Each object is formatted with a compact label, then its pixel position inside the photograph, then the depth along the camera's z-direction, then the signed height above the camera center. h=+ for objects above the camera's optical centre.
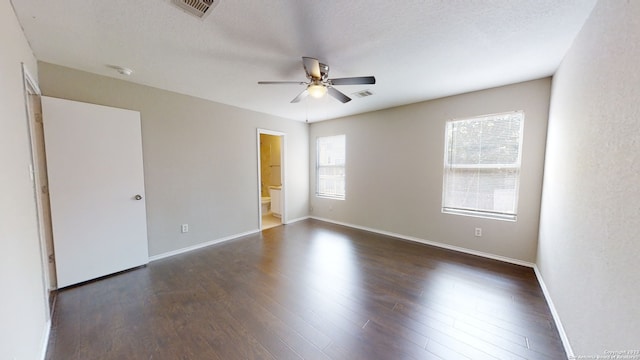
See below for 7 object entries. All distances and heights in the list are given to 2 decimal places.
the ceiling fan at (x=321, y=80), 1.96 +0.86
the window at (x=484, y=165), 2.91 +0.05
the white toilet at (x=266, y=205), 5.88 -1.05
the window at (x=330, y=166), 4.93 +0.04
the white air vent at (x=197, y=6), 1.45 +1.11
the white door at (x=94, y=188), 2.28 -0.26
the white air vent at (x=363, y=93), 3.10 +1.11
